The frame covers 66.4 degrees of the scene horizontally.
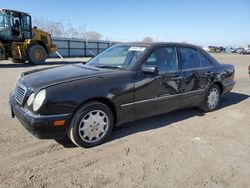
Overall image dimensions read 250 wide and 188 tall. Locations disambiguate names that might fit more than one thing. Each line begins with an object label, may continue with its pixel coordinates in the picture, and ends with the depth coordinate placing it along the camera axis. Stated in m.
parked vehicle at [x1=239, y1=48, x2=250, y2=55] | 46.88
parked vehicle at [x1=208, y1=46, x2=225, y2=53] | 49.12
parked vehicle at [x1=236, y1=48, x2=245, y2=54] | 48.28
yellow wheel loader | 11.79
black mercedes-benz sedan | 2.58
